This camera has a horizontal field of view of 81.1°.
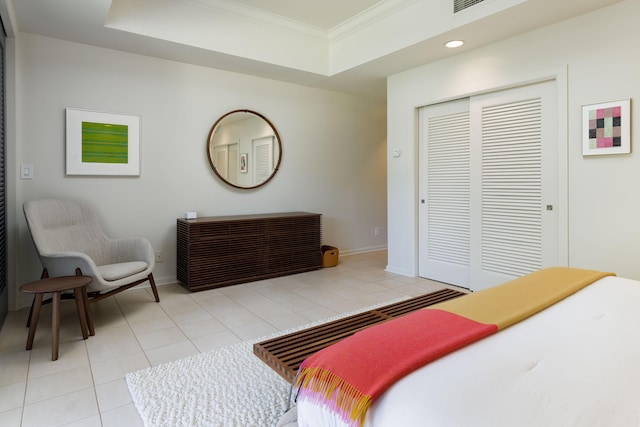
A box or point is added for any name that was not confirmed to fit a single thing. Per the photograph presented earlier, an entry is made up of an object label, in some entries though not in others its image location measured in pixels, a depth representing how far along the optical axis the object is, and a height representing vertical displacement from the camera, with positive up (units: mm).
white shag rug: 1728 -929
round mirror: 4402 +793
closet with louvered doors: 3217 +247
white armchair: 2803 -301
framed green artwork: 3549 +698
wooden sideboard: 3832 -387
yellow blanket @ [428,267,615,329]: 1483 -391
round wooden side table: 2406 -563
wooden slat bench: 1597 -621
